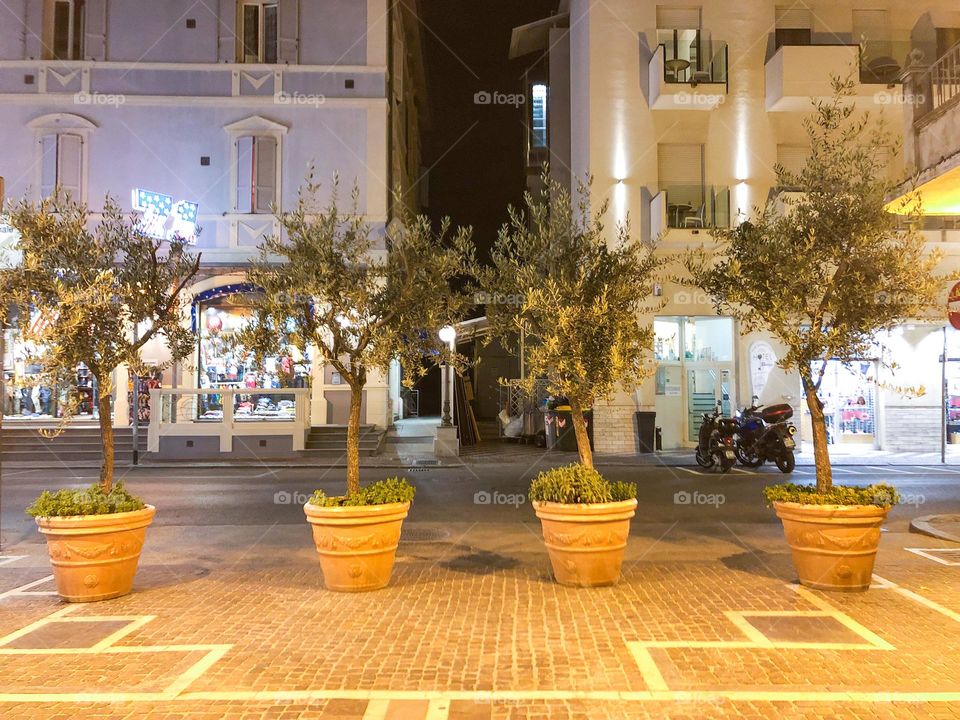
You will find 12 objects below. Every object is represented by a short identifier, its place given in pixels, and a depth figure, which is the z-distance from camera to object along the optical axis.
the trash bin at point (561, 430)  19.09
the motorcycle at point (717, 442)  14.77
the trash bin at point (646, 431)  18.66
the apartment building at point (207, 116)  19.91
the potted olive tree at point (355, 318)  6.49
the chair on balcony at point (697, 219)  19.28
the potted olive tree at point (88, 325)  6.34
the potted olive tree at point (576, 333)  6.54
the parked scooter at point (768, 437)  14.87
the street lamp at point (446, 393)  18.31
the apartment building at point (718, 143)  19.05
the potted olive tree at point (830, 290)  6.43
